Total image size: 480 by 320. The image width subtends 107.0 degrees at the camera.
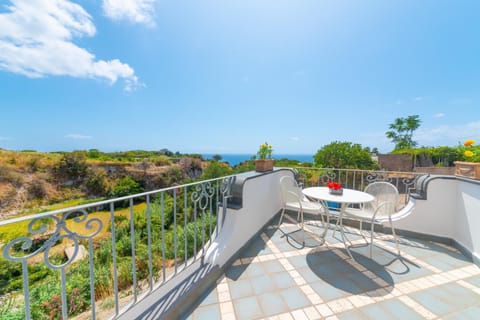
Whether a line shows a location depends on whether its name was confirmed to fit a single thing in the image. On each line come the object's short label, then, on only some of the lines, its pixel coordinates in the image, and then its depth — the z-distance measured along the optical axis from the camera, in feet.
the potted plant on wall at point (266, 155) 10.37
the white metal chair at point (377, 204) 8.01
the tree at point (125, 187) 60.22
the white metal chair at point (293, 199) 9.15
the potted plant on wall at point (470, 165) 7.81
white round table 7.29
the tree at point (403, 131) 82.12
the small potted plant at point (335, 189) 8.16
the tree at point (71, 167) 62.78
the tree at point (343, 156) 28.22
